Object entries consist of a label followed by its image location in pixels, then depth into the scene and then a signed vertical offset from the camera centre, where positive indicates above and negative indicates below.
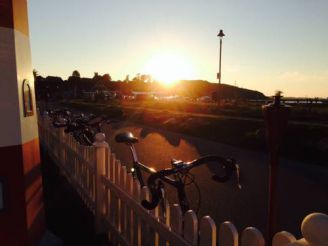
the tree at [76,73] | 158.50 +6.81
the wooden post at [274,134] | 2.51 -0.34
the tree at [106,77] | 145.77 +4.55
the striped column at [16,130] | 3.32 -0.40
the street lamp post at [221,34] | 25.73 +3.83
